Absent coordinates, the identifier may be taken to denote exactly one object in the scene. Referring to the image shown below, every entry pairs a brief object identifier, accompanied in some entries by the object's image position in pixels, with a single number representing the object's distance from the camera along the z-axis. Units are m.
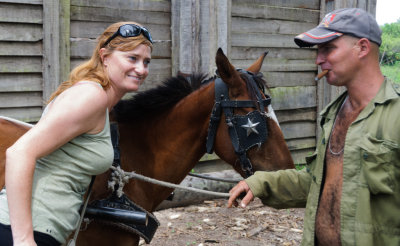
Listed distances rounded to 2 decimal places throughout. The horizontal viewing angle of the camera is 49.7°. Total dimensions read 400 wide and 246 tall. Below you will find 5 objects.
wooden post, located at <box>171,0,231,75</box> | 5.54
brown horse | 2.95
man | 1.80
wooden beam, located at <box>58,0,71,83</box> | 4.76
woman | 1.65
